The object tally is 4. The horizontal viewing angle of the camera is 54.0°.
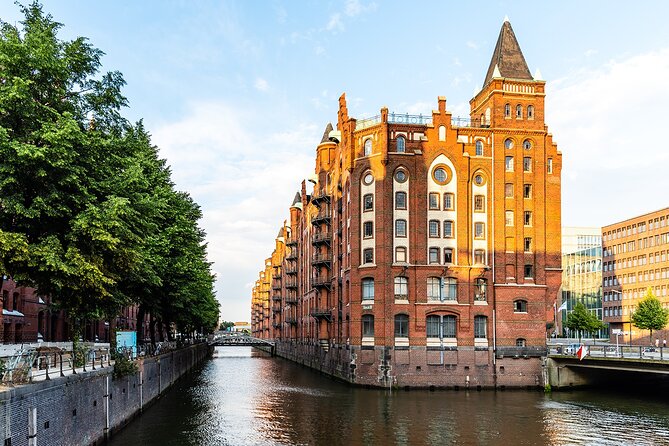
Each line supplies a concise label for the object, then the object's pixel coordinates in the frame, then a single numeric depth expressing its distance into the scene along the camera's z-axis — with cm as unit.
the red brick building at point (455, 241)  5759
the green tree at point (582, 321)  10344
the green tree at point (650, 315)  9250
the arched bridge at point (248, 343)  14398
